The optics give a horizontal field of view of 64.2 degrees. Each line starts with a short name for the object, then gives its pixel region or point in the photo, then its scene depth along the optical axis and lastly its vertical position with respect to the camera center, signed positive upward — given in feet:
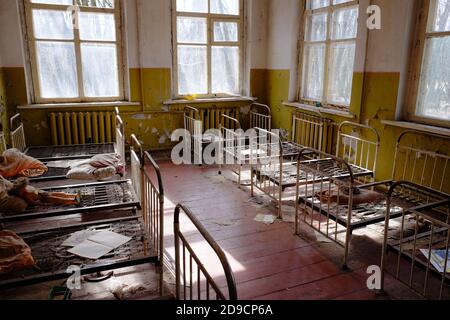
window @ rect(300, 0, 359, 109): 15.99 +1.09
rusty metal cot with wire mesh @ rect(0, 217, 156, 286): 7.54 -4.00
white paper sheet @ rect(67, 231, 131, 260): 8.10 -3.97
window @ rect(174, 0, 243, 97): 19.79 +1.50
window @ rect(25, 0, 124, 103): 17.49 +1.11
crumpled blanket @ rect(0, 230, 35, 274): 7.46 -3.86
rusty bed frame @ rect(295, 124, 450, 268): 9.62 -3.77
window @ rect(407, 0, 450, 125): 12.13 +0.33
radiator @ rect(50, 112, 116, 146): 18.02 -2.79
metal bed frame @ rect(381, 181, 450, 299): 7.54 -4.22
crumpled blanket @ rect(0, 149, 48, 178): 12.50 -3.33
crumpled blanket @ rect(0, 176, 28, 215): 9.89 -3.55
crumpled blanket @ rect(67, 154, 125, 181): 12.82 -3.45
